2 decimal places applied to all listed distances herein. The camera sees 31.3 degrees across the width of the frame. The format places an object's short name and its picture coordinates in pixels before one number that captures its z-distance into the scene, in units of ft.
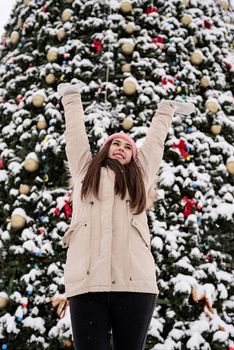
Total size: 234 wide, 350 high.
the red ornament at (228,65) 13.93
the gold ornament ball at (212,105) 12.89
